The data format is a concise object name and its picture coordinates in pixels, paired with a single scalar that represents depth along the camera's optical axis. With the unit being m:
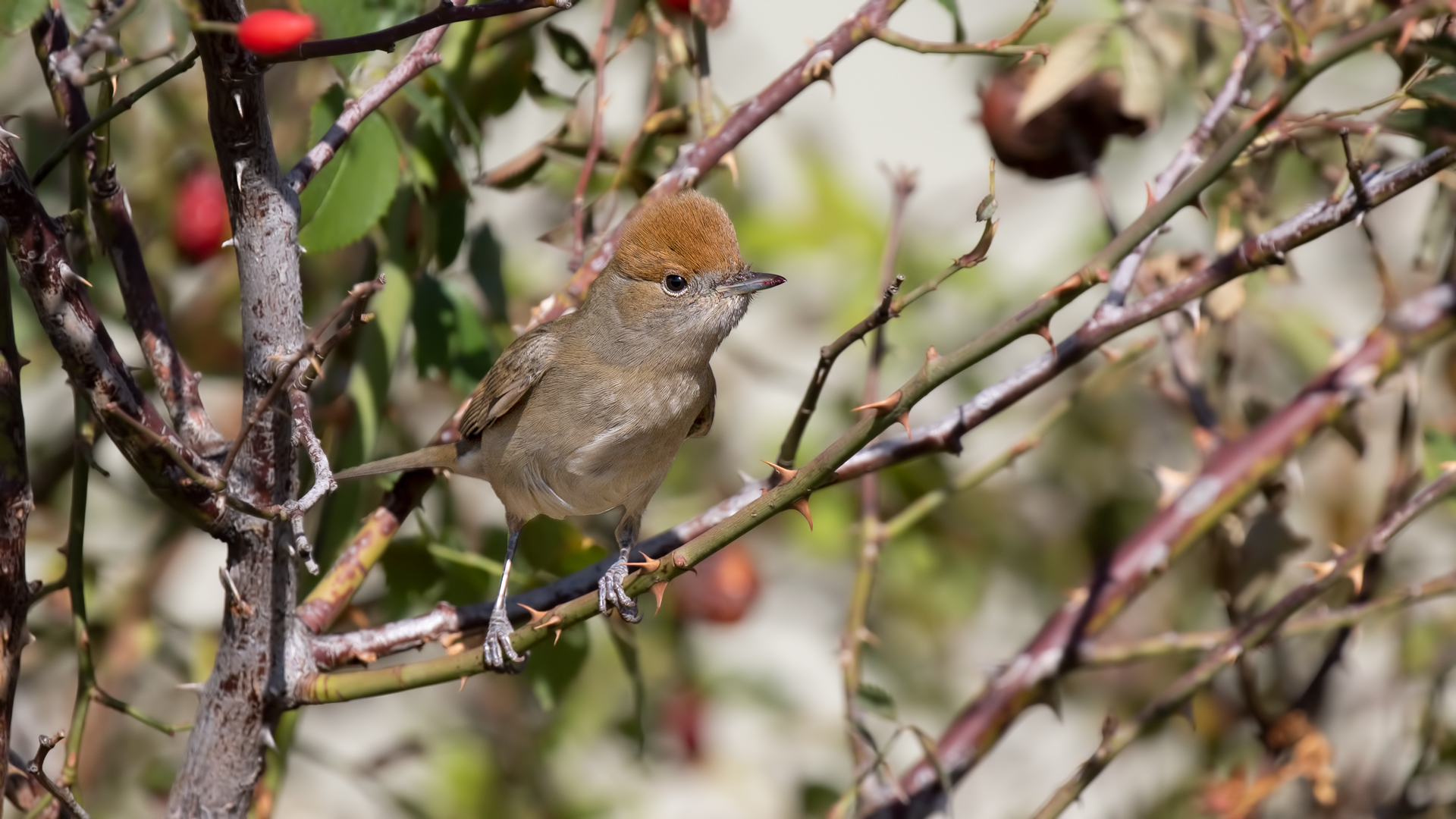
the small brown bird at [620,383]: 5.75
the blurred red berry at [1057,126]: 6.25
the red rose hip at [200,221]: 7.43
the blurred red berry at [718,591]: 8.20
